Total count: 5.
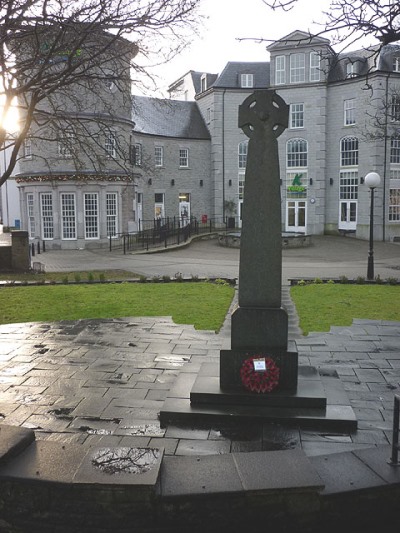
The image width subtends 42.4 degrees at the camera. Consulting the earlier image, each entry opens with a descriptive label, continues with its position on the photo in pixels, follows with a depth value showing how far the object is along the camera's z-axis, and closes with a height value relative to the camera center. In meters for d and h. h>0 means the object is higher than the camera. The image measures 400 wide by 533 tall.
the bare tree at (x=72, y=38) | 10.25 +3.89
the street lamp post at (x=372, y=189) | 17.44 +0.65
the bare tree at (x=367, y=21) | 7.25 +2.77
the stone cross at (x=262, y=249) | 6.05 -0.45
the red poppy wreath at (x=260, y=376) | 6.02 -1.93
